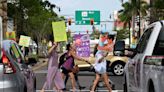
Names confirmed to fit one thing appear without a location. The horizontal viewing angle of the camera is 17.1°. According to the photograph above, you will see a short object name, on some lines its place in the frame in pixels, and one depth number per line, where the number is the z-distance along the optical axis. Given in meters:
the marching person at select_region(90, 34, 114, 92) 15.57
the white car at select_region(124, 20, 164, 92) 7.65
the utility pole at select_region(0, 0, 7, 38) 44.45
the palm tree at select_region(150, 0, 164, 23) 43.72
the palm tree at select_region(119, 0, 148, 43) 62.24
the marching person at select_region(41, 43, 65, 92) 14.94
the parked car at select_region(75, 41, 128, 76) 27.08
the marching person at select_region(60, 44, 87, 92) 16.44
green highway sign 61.50
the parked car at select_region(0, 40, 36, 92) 9.12
